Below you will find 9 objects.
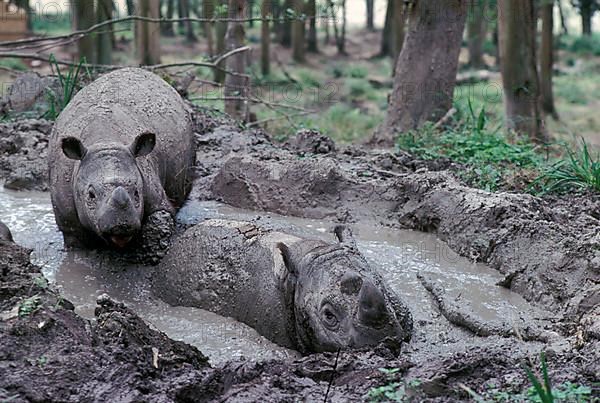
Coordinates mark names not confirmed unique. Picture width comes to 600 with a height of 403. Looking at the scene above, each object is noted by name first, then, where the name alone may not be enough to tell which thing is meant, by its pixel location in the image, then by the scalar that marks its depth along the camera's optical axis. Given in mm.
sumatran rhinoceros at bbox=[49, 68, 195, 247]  6539
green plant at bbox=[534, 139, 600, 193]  8641
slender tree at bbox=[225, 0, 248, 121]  13305
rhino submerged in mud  4977
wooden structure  26828
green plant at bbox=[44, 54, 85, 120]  10914
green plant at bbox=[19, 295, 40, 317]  4445
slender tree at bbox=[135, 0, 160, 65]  16656
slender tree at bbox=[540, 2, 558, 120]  18047
